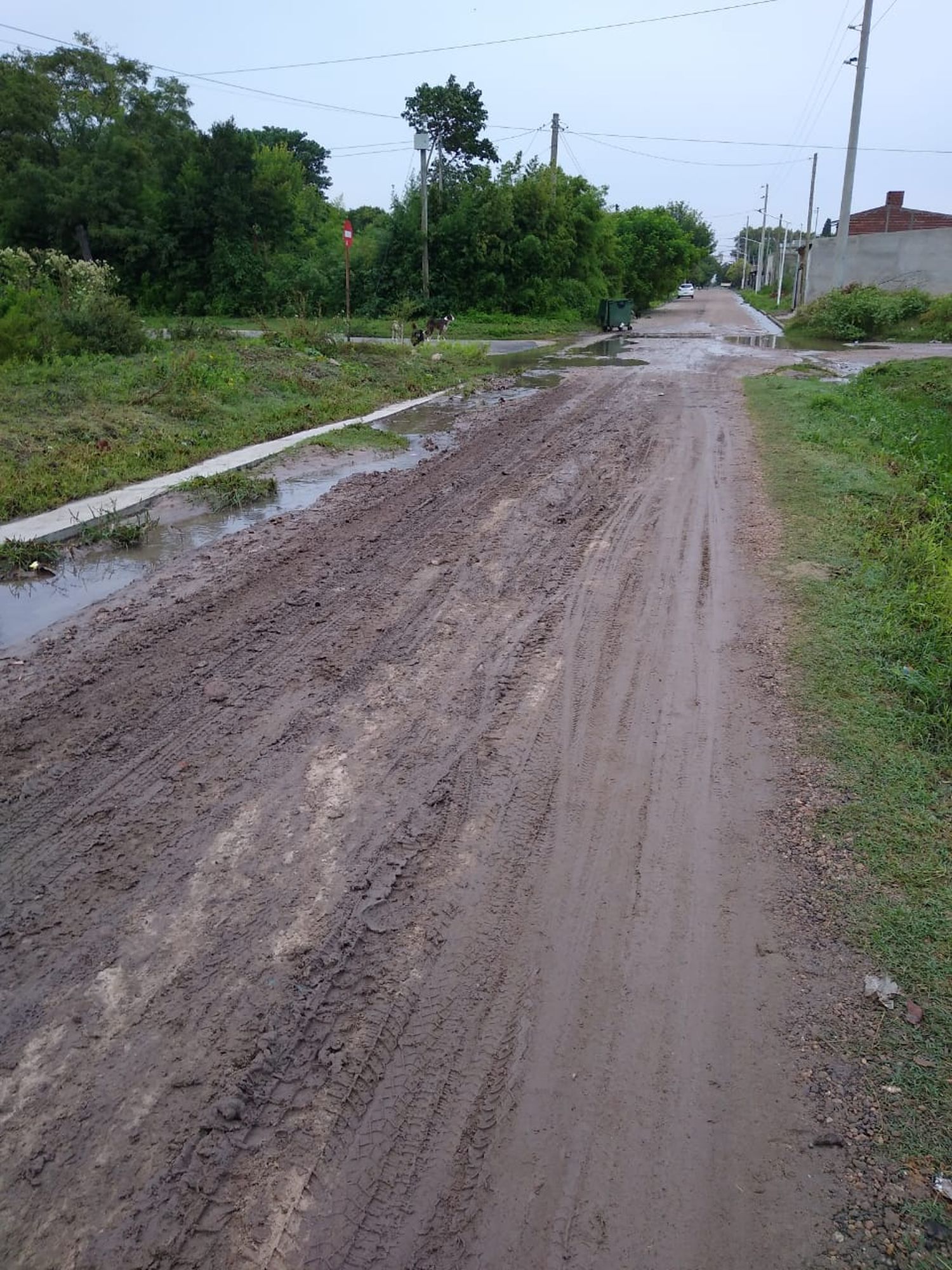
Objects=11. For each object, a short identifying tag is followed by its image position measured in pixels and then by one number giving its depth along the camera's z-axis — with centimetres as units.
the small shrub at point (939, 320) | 2983
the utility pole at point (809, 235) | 4837
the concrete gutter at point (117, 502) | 807
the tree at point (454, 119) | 4144
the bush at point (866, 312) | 3162
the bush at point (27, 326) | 1552
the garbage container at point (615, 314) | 3725
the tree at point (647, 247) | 5303
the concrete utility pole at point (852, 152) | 3133
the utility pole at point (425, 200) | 3117
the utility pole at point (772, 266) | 8394
